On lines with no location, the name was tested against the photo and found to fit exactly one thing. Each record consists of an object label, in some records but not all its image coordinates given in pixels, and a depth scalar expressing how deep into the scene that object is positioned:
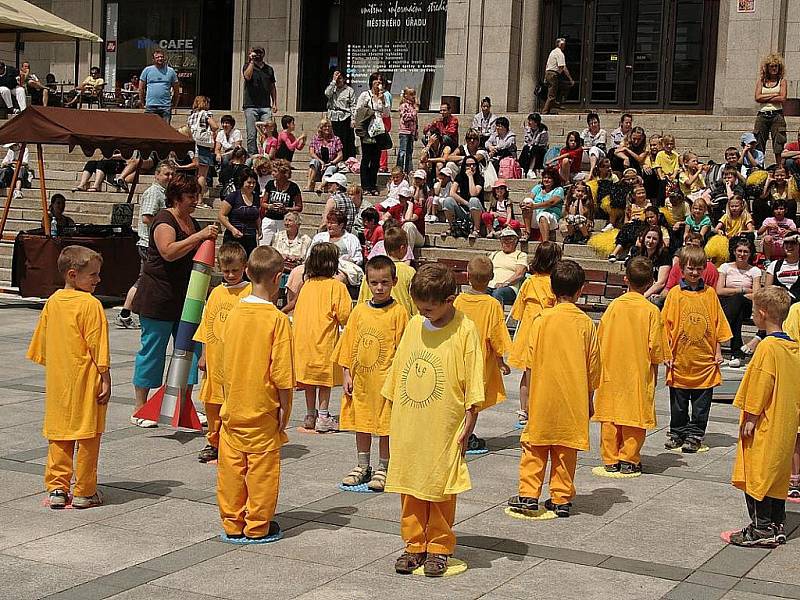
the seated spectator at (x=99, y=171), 22.64
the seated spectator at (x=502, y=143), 20.88
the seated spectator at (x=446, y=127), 20.95
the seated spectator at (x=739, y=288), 14.28
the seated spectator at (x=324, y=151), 21.67
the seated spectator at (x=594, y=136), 20.61
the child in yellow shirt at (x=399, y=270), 8.85
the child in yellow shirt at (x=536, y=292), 9.31
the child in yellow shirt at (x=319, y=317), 9.40
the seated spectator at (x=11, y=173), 23.30
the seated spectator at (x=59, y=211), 17.42
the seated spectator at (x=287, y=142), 22.23
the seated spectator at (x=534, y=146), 20.81
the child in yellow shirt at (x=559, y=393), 7.25
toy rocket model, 9.18
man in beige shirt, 23.58
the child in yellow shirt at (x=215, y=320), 8.26
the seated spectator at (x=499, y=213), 18.33
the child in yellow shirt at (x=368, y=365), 7.85
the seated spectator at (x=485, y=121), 21.45
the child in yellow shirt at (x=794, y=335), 7.86
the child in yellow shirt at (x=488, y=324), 8.55
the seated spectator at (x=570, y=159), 19.17
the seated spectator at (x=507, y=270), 13.61
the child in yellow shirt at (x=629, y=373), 8.41
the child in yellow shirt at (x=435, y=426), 6.08
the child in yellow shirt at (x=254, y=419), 6.57
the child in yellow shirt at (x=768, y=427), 6.79
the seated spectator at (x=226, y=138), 22.17
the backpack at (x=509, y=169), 20.36
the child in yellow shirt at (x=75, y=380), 7.14
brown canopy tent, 16.89
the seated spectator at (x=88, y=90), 28.08
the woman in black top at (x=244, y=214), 15.59
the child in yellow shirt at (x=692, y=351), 9.30
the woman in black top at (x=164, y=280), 9.34
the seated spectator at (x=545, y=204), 17.69
